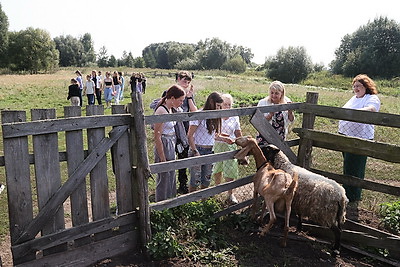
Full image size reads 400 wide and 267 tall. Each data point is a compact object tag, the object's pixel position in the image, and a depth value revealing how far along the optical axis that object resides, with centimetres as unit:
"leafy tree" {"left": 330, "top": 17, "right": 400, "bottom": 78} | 4928
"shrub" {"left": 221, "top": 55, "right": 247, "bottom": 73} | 7512
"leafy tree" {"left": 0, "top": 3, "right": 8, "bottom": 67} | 6156
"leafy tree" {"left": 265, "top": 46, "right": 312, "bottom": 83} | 5497
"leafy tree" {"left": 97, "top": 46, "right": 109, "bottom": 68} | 9238
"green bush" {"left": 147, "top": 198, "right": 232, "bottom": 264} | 422
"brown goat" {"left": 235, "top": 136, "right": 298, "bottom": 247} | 454
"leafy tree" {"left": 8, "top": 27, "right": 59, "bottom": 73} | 6225
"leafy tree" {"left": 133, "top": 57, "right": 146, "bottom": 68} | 9600
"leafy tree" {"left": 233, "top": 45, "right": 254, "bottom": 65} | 11058
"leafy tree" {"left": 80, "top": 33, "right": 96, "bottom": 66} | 9625
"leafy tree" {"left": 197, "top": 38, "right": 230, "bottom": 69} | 8375
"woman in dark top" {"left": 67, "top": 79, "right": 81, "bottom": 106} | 1477
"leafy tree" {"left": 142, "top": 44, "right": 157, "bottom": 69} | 10700
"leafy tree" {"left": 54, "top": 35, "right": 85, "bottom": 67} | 8850
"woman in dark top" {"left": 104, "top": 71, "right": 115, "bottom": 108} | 1772
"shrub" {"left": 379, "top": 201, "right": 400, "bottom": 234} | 505
